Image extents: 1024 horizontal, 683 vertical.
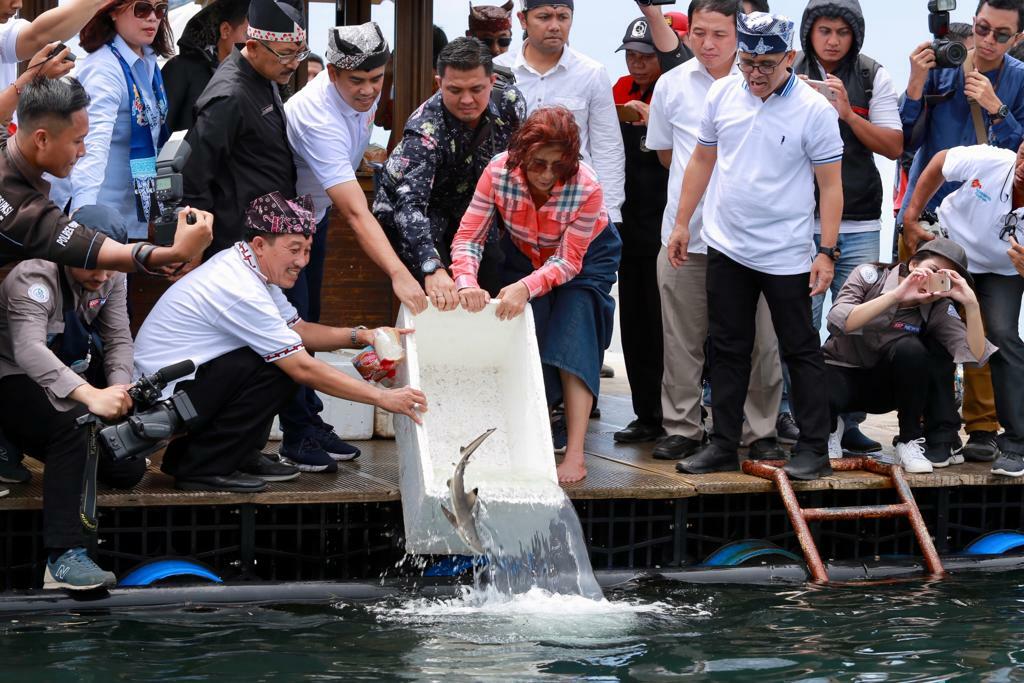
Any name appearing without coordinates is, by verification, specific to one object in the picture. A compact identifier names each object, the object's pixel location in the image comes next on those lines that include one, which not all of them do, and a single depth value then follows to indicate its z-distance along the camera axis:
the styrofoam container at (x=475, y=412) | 10.61
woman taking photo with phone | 12.37
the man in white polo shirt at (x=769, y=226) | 11.86
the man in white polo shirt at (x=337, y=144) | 11.45
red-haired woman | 11.21
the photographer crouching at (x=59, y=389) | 9.79
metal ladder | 11.74
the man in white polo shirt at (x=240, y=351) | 10.67
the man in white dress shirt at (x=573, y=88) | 13.25
